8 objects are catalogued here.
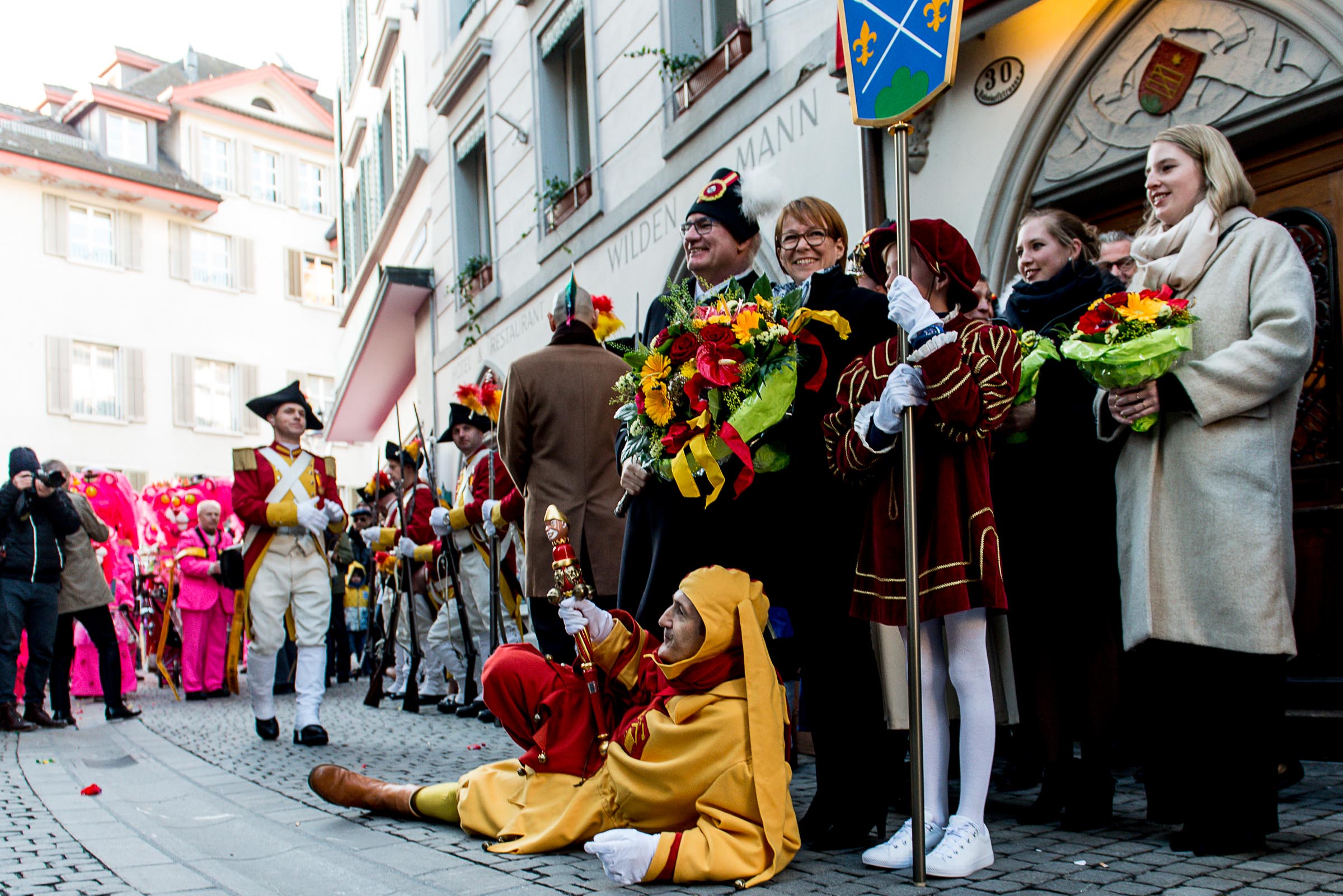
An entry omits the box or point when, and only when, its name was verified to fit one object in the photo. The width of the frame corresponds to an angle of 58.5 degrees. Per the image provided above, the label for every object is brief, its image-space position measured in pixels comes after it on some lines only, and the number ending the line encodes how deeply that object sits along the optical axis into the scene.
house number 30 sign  6.92
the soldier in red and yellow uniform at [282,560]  7.53
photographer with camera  9.27
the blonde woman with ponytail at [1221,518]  3.54
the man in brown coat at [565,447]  5.87
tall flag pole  3.41
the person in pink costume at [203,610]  12.27
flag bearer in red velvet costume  3.48
